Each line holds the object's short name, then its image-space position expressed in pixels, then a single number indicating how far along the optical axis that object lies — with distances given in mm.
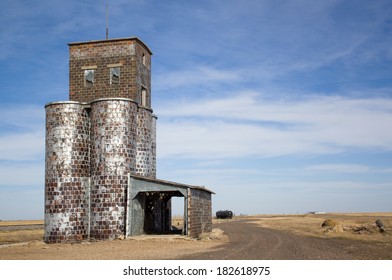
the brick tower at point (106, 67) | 33656
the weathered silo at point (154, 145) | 34562
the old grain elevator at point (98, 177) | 29359
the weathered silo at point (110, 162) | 29344
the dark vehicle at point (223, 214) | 78550
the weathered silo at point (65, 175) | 29484
